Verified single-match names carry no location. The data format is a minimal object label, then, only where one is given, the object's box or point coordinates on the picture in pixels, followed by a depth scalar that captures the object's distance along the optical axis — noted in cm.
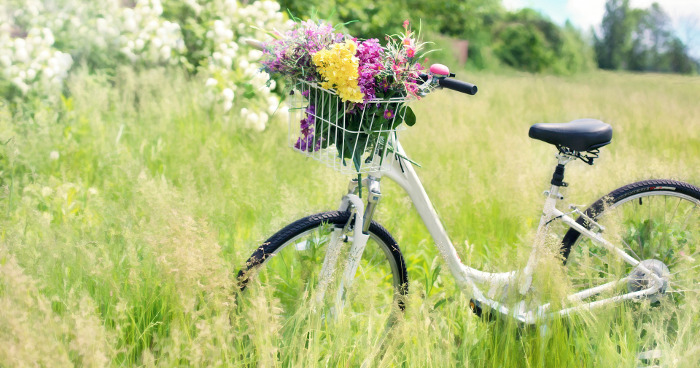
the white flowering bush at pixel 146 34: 566
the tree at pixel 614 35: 1722
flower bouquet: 188
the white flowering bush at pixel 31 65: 477
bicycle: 219
